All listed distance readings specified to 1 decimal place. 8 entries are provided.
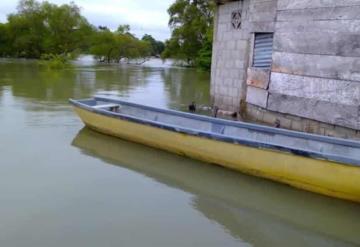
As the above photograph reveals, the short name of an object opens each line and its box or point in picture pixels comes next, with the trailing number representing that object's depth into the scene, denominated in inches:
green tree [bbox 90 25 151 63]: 1784.0
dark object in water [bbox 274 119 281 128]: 327.9
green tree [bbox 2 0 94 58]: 1743.4
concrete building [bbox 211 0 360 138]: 269.0
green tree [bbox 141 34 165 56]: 2307.9
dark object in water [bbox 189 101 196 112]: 481.1
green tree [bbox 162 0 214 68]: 1433.3
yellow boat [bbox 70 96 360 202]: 211.6
